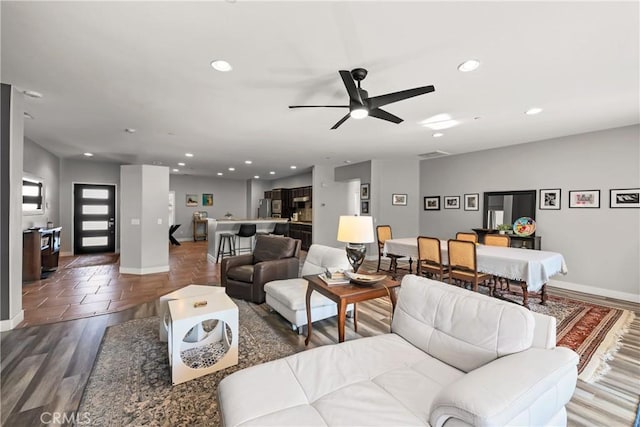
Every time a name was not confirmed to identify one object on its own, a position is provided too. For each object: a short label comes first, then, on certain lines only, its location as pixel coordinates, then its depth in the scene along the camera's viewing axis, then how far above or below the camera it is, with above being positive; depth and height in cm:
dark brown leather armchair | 362 -79
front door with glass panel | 720 -22
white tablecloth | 324 -64
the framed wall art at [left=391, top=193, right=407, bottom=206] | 703 +34
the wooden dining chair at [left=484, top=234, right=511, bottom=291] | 430 -46
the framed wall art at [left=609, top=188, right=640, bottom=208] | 399 +24
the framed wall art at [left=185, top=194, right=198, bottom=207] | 1038 +41
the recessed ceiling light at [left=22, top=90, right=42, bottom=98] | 289 +126
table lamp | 248 -21
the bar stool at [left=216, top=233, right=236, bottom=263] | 649 -81
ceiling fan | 219 +98
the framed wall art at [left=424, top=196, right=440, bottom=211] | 661 +23
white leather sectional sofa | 106 -84
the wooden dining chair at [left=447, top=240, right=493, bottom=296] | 362 -69
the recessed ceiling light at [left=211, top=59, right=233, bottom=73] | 231 +127
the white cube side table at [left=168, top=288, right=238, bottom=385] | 204 -94
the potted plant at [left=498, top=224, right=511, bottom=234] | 523 -30
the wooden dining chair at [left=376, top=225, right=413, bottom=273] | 547 -53
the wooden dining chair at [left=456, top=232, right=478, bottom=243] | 465 -42
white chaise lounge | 283 -90
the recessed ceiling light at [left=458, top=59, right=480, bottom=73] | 229 +128
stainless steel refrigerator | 1126 +13
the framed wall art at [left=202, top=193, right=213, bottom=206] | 1070 +47
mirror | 505 +13
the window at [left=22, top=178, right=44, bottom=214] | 479 +25
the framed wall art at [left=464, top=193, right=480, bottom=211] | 582 +23
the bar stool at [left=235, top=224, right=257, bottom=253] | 638 -47
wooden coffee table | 214 -67
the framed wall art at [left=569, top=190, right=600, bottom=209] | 434 +24
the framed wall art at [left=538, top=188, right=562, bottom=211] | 472 +25
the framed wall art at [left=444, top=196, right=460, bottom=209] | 620 +24
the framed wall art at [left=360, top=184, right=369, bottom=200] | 702 +53
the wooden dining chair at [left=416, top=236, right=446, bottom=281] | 400 -68
